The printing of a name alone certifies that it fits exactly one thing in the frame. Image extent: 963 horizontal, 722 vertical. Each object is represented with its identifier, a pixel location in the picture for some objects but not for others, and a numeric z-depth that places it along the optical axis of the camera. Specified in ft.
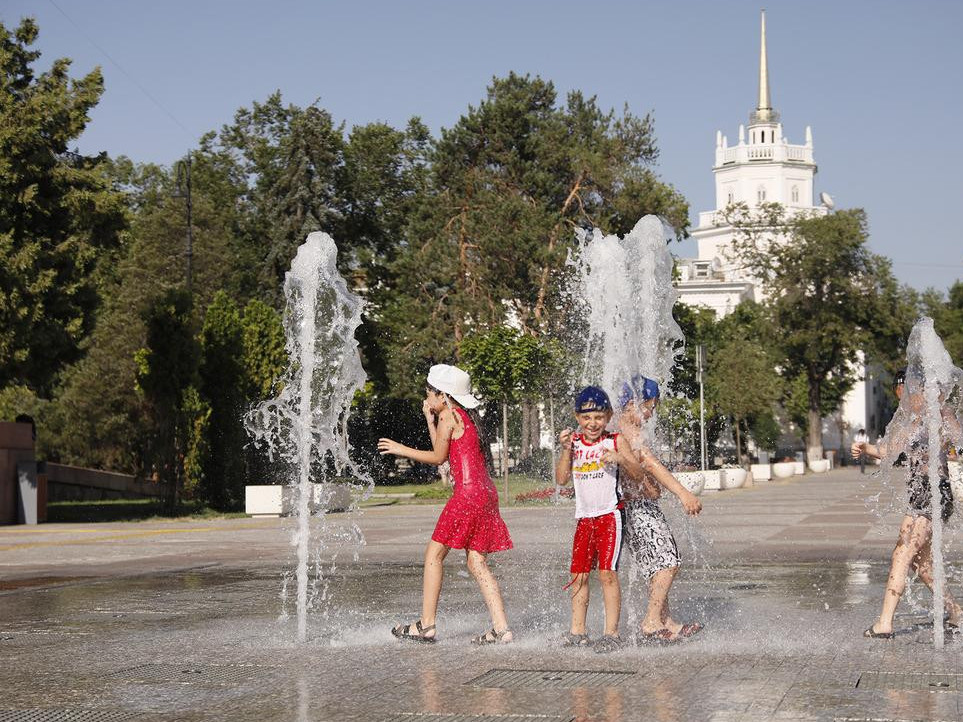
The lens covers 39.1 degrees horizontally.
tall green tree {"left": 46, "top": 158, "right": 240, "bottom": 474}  166.40
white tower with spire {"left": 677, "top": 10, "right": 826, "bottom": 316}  418.27
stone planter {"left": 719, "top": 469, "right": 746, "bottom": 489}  134.56
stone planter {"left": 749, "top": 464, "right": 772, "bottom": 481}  169.17
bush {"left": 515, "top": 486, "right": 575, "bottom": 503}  108.57
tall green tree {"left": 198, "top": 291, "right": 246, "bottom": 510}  104.68
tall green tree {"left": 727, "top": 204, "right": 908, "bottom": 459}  254.47
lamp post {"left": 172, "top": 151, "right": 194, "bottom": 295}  215.31
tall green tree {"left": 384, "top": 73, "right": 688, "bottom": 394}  165.99
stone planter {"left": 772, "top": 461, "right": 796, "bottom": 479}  187.32
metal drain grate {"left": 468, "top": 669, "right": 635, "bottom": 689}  23.30
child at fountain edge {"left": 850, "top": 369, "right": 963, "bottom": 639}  27.84
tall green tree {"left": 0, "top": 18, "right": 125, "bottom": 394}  91.61
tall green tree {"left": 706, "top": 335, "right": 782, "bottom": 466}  183.83
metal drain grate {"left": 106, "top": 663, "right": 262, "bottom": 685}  24.52
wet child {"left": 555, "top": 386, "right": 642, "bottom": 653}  26.71
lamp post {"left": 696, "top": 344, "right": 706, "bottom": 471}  132.98
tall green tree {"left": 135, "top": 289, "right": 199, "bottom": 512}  100.17
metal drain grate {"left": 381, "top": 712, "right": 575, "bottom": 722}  20.21
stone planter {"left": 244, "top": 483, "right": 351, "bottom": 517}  95.61
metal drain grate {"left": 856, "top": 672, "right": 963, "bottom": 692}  22.29
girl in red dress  27.86
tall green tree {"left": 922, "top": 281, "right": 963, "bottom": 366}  295.48
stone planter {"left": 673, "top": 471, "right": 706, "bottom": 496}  99.40
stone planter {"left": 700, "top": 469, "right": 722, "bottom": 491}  128.83
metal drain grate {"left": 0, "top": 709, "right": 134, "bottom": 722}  20.88
